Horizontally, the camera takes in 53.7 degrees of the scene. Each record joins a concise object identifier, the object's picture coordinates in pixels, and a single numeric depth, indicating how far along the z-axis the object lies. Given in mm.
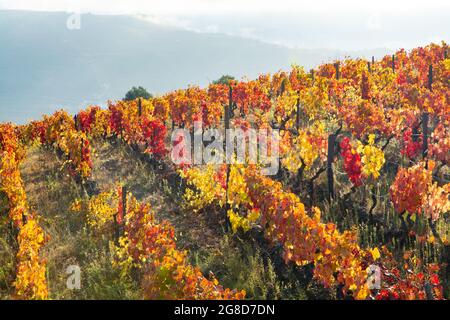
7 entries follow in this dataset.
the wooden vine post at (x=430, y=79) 18500
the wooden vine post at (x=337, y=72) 21189
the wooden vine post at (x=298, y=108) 15881
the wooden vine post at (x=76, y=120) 17594
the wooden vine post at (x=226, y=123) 10329
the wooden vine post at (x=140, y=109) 17588
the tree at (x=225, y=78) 36131
